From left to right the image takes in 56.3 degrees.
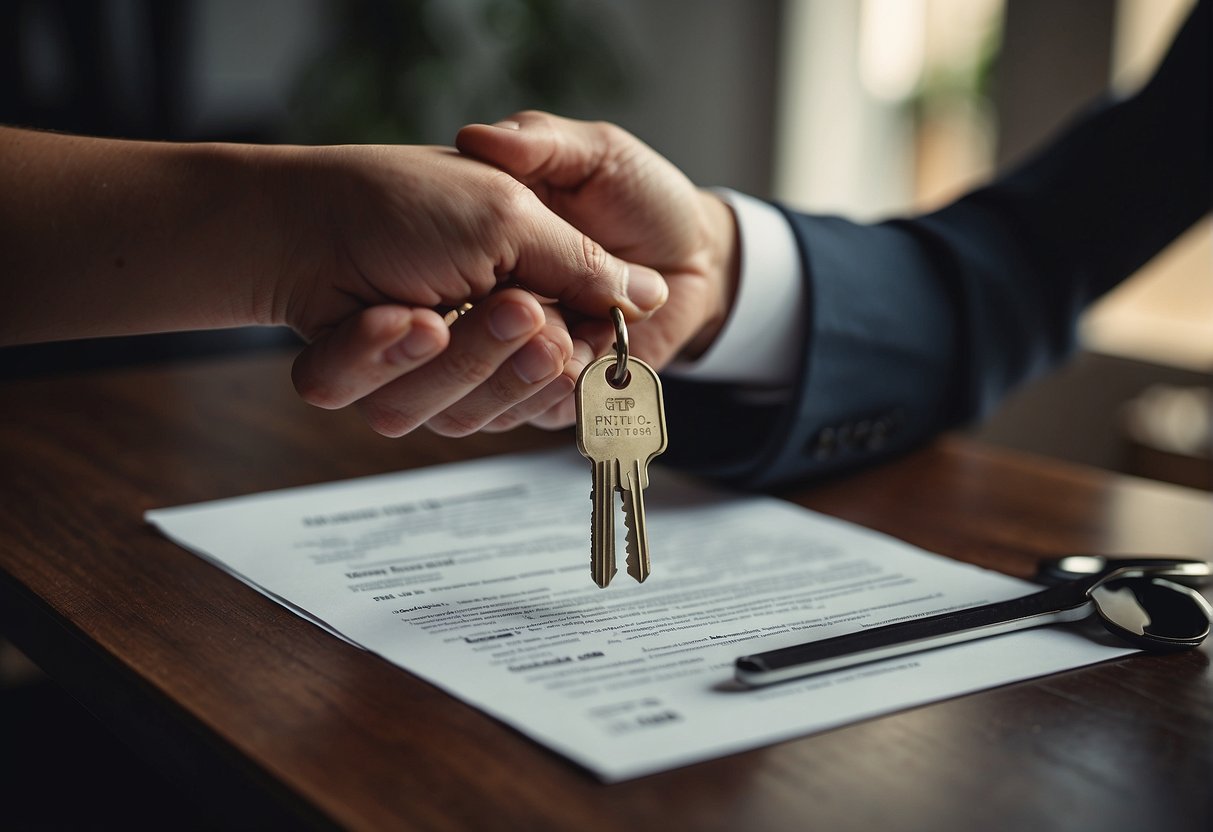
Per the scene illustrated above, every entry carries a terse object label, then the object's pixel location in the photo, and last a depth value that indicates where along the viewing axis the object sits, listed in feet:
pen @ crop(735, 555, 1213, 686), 1.63
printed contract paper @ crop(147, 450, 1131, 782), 1.54
